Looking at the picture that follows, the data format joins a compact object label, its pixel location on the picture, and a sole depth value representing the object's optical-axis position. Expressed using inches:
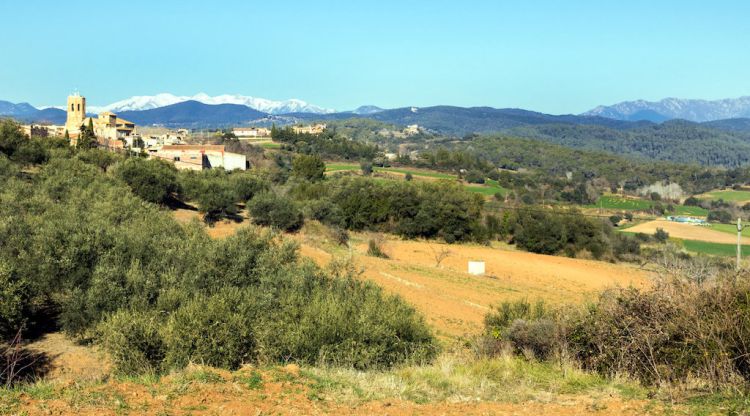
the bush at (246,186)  2068.2
